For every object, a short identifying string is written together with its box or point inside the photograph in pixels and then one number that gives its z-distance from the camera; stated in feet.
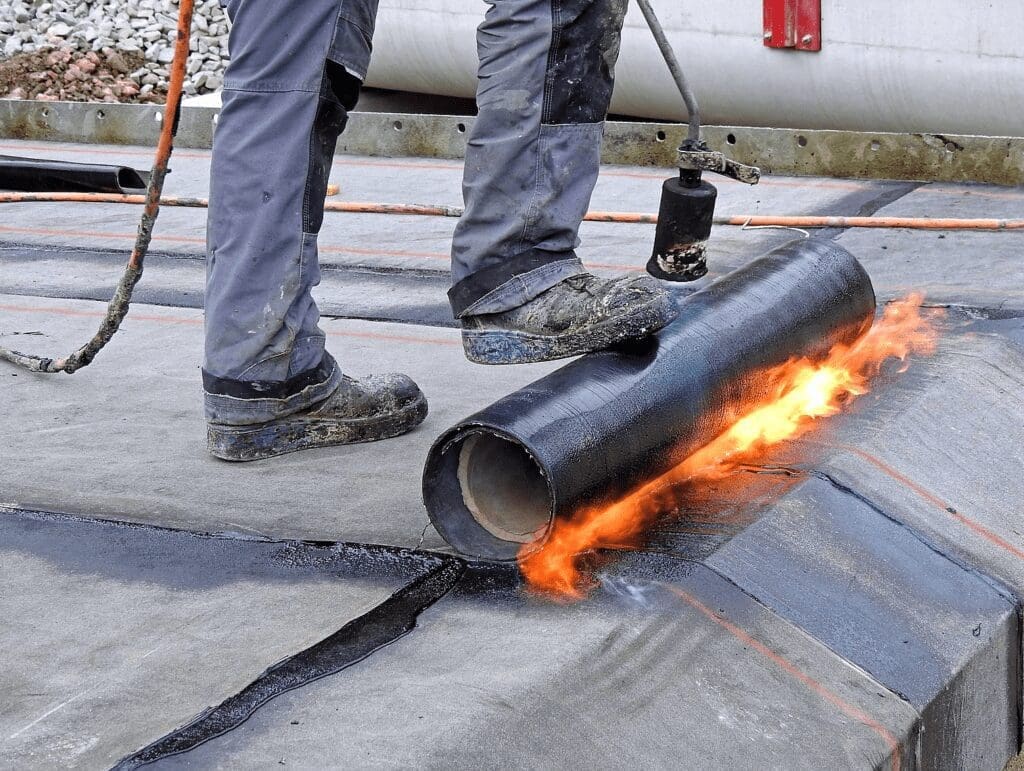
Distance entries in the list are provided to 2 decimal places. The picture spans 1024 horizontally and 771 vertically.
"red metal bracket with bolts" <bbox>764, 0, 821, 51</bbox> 21.75
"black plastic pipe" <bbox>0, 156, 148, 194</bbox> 18.72
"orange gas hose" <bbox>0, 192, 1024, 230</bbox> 14.47
